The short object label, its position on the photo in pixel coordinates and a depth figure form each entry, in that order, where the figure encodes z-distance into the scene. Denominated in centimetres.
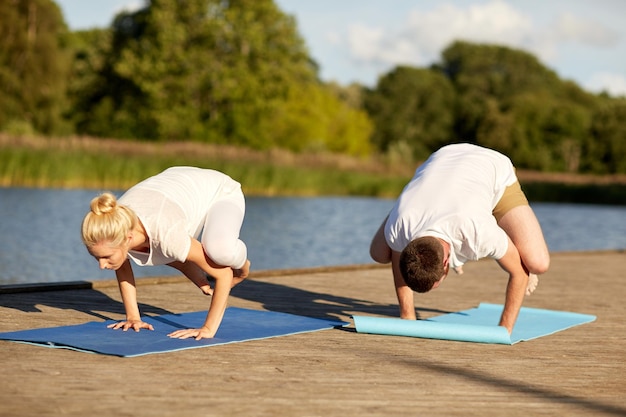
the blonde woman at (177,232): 401
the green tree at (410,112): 5784
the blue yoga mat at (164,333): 406
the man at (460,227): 434
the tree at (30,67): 3688
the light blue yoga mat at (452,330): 473
